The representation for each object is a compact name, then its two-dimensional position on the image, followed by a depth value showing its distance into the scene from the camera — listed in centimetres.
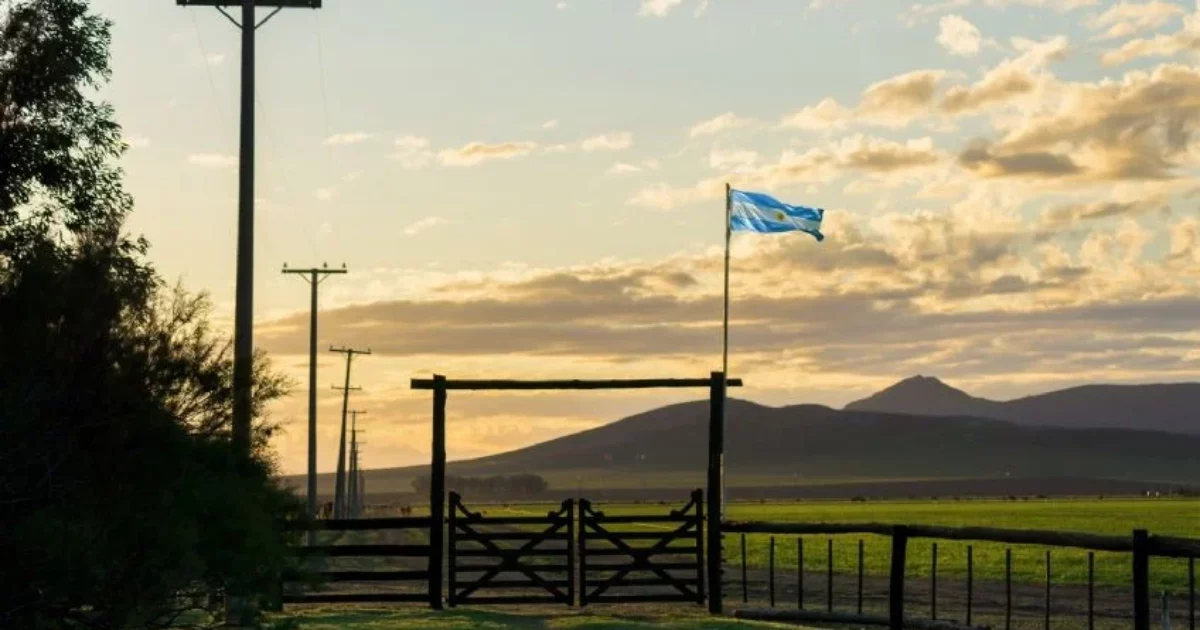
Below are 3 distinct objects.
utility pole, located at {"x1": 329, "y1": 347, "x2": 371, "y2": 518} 8706
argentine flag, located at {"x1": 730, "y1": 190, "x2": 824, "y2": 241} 4156
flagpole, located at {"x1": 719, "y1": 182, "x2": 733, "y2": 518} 4069
